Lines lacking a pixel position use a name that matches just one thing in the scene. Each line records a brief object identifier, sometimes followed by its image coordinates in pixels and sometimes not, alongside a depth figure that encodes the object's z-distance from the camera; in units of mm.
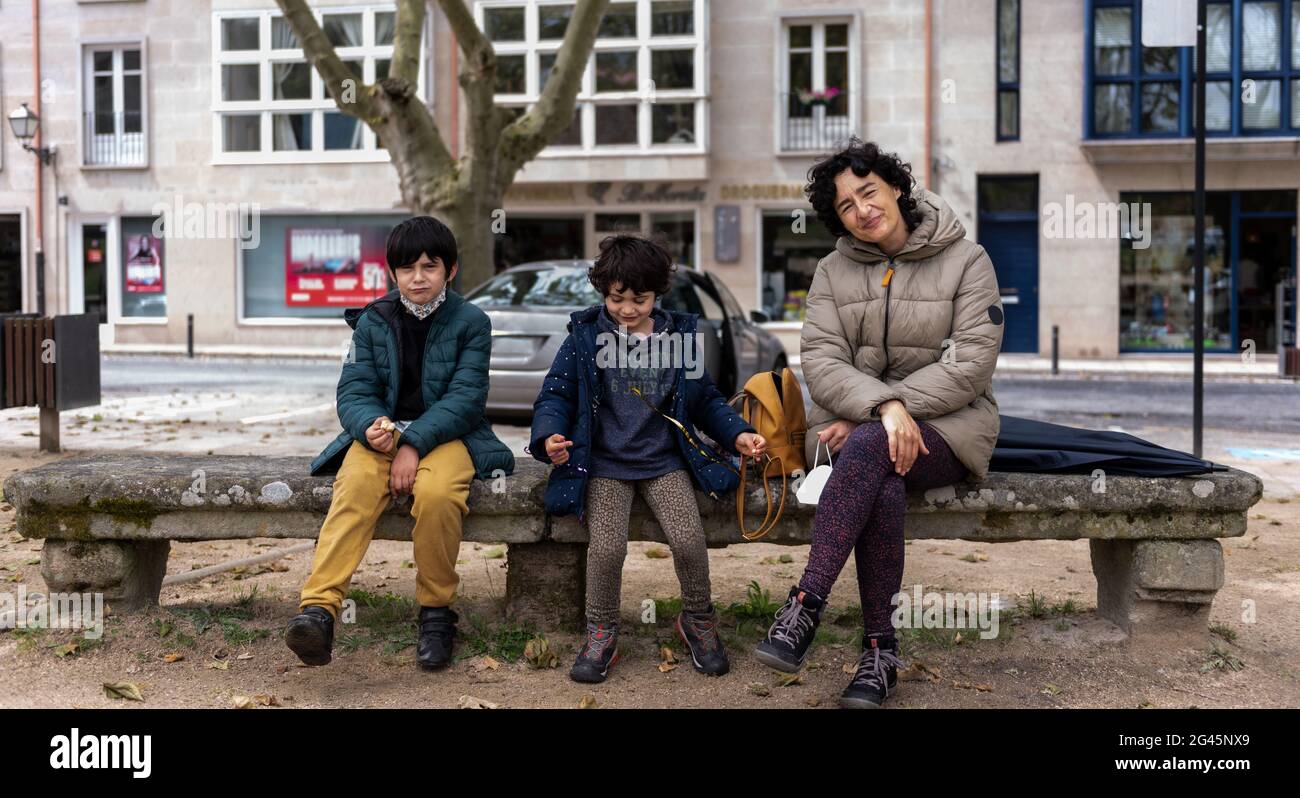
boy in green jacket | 4406
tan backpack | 4570
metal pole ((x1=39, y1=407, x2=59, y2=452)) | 10031
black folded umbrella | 4598
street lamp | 24877
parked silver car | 10492
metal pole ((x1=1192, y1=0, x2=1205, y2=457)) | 7836
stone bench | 4547
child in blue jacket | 4441
